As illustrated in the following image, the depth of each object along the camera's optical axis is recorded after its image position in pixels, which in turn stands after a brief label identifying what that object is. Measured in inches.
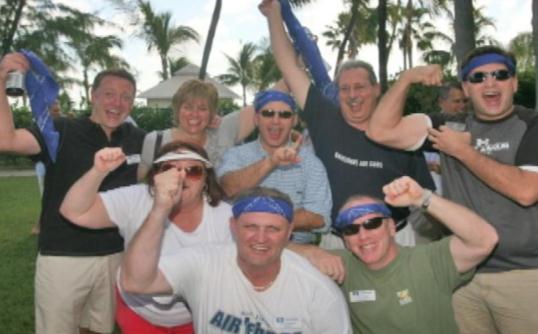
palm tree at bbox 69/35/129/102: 1010.1
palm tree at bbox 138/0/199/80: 1989.4
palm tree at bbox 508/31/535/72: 1847.9
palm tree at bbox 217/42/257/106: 2536.9
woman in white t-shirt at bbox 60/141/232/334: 136.7
